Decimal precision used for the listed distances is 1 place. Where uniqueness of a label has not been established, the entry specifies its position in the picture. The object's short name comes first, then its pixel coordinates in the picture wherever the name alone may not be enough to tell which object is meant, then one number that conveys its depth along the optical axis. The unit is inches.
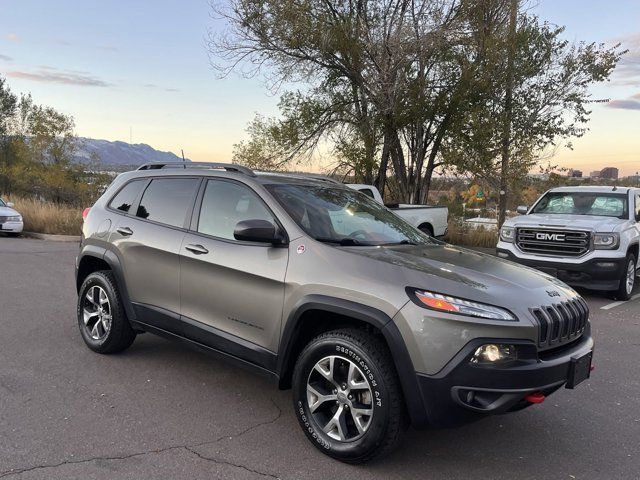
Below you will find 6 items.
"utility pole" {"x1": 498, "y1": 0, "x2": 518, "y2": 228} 532.7
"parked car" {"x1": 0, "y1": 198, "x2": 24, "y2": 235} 663.8
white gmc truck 320.2
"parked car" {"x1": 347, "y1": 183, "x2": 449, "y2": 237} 461.7
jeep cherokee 115.5
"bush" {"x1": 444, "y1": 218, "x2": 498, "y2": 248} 608.7
